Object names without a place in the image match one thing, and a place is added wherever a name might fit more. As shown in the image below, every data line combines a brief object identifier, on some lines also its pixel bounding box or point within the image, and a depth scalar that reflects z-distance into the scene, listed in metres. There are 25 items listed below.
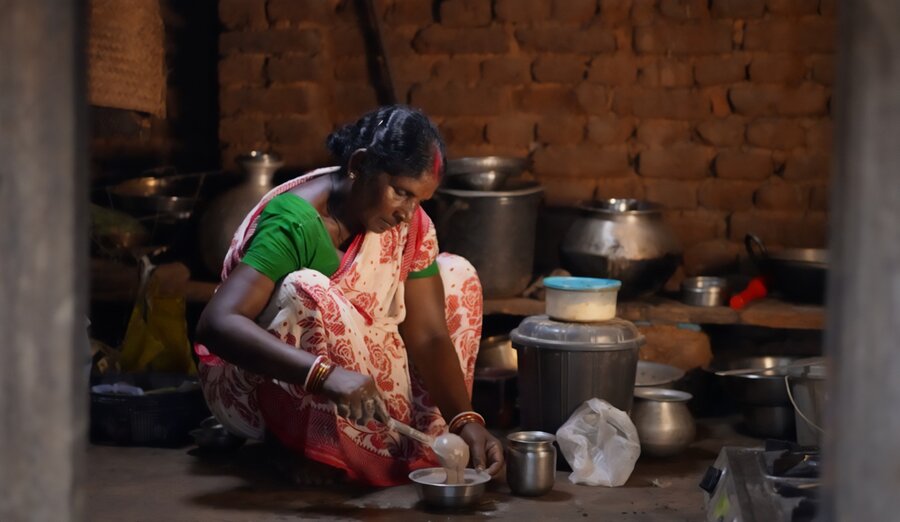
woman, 3.38
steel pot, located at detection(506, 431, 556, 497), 3.58
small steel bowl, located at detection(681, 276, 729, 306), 4.95
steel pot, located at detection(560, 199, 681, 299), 4.85
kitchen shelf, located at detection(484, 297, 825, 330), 4.81
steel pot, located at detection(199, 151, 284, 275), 4.90
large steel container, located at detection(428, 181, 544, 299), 4.93
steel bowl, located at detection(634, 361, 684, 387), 4.57
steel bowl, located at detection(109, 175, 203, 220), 4.93
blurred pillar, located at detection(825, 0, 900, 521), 0.99
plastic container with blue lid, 4.00
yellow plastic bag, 4.62
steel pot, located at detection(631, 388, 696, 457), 4.12
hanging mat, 3.53
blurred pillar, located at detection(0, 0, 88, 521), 1.11
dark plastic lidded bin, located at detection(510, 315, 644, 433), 3.96
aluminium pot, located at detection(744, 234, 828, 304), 4.88
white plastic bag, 3.76
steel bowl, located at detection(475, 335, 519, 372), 4.86
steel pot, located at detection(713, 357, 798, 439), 4.38
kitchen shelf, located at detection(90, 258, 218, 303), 4.91
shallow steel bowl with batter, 3.37
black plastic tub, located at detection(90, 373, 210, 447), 4.16
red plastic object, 4.91
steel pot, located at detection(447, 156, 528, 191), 4.98
